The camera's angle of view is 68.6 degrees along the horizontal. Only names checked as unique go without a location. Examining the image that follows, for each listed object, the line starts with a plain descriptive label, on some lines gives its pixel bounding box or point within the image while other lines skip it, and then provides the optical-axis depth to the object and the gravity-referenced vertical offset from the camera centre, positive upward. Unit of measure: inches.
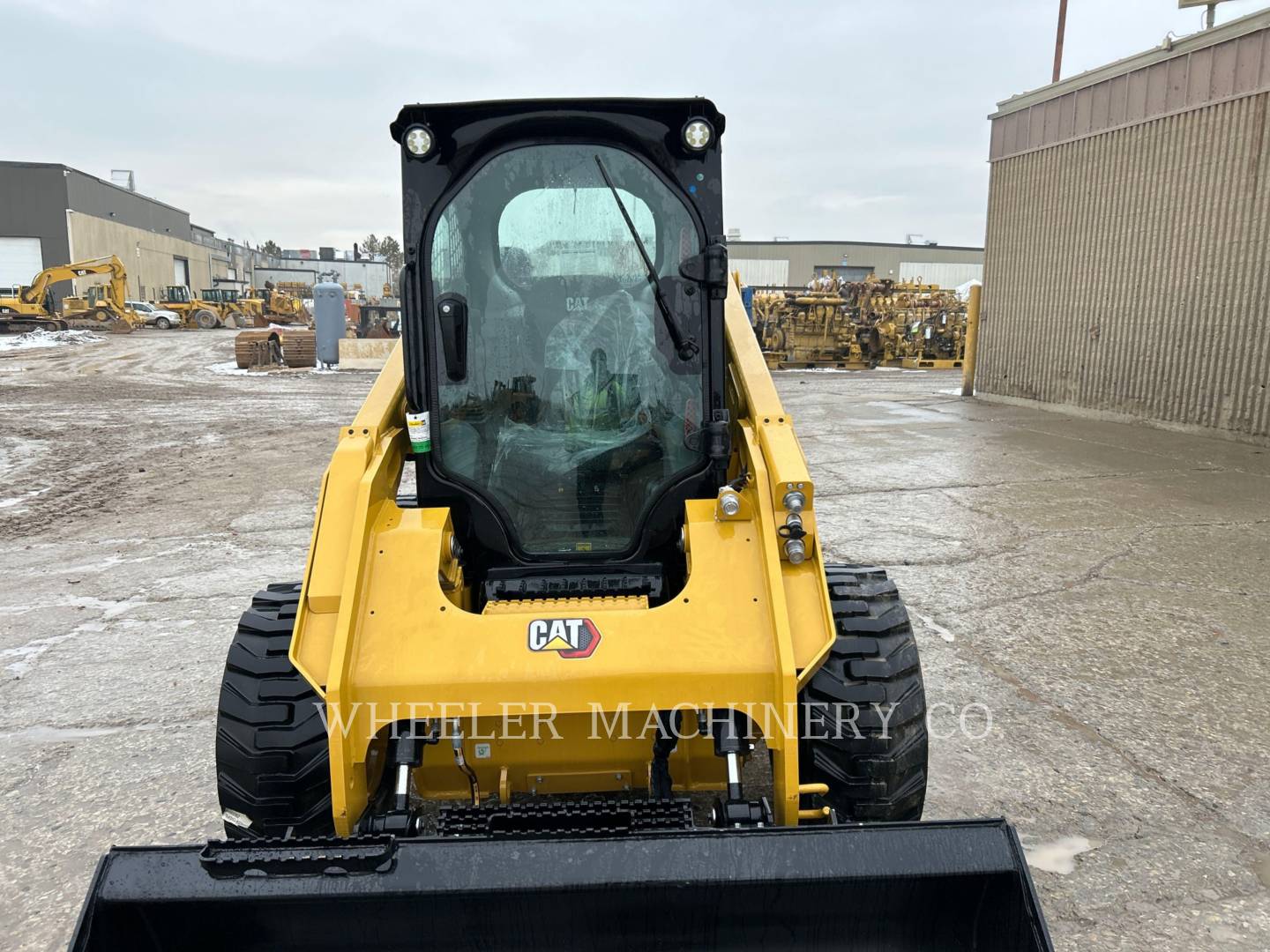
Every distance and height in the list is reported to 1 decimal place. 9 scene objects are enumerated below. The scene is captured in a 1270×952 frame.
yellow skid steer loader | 84.7 -38.0
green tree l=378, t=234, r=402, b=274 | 4128.9 +312.5
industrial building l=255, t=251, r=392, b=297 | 3395.7 +150.4
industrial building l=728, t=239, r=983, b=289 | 2234.3 +154.7
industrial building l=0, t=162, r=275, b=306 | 2048.5 +195.5
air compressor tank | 959.6 -7.4
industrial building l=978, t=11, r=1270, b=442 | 451.8 +50.2
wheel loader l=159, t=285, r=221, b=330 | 1831.9 -5.3
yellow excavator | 1444.4 +0.4
